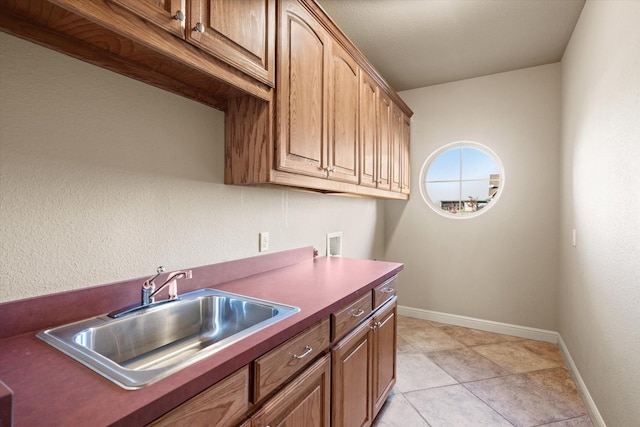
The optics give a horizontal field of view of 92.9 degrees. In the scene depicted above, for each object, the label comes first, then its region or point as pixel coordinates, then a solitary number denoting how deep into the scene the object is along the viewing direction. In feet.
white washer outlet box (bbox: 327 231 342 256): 8.28
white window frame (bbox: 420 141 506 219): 10.21
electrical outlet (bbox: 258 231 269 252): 5.85
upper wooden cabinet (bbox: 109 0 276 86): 2.95
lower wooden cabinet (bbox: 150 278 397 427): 2.52
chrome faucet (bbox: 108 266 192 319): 3.56
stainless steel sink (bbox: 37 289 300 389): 2.39
